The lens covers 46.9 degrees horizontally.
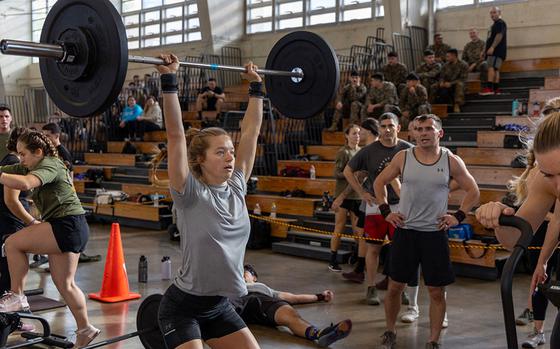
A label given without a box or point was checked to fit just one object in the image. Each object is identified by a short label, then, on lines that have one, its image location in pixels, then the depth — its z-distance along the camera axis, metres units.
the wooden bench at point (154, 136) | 14.01
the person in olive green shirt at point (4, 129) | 5.48
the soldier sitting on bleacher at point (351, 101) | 10.31
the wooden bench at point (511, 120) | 9.03
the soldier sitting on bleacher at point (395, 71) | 10.65
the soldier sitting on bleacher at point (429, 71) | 10.55
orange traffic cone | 5.63
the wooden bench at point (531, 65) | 10.66
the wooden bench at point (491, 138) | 8.72
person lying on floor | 4.30
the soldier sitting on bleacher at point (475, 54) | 10.76
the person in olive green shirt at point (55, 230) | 3.99
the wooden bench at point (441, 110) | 10.46
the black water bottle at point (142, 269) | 6.28
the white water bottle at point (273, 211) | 8.84
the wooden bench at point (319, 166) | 9.60
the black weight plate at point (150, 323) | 3.59
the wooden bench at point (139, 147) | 13.48
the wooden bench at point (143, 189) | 11.00
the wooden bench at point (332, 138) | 10.66
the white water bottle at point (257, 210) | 8.88
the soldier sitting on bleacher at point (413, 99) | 9.53
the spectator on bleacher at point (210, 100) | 13.73
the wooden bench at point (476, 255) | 6.51
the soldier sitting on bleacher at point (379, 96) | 9.65
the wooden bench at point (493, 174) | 7.84
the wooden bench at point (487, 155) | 8.32
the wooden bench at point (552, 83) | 9.36
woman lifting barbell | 2.63
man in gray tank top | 4.11
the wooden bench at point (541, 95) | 9.13
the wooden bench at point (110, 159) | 13.11
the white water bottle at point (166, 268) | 6.45
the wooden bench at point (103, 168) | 12.90
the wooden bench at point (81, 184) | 12.51
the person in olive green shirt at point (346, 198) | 6.77
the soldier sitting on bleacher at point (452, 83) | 10.28
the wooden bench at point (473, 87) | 10.97
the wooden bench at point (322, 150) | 10.23
